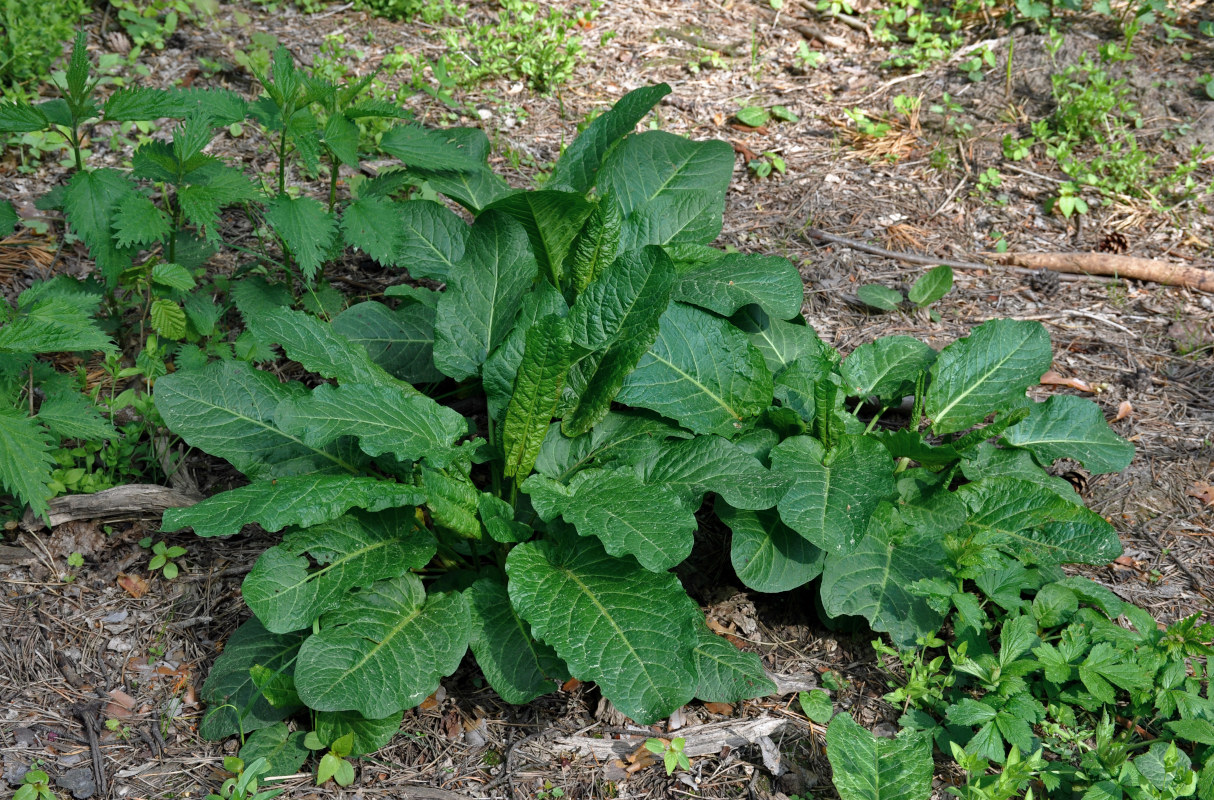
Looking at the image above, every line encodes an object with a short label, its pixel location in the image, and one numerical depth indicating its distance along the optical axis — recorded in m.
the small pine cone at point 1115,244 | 4.09
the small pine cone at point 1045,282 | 3.87
